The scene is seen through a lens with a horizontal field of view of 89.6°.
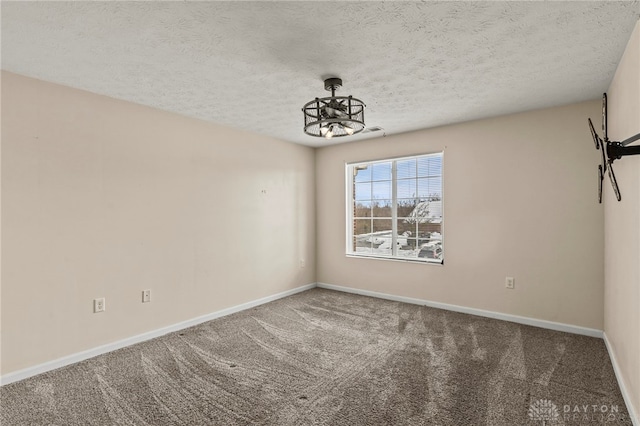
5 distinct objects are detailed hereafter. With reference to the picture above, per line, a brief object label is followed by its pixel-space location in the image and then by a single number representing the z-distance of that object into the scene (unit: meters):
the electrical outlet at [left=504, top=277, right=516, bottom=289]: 3.68
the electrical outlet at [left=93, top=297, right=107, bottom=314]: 2.95
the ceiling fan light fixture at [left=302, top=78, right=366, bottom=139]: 2.40
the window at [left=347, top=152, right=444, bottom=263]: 4.39
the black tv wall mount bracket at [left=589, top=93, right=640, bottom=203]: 1.64
